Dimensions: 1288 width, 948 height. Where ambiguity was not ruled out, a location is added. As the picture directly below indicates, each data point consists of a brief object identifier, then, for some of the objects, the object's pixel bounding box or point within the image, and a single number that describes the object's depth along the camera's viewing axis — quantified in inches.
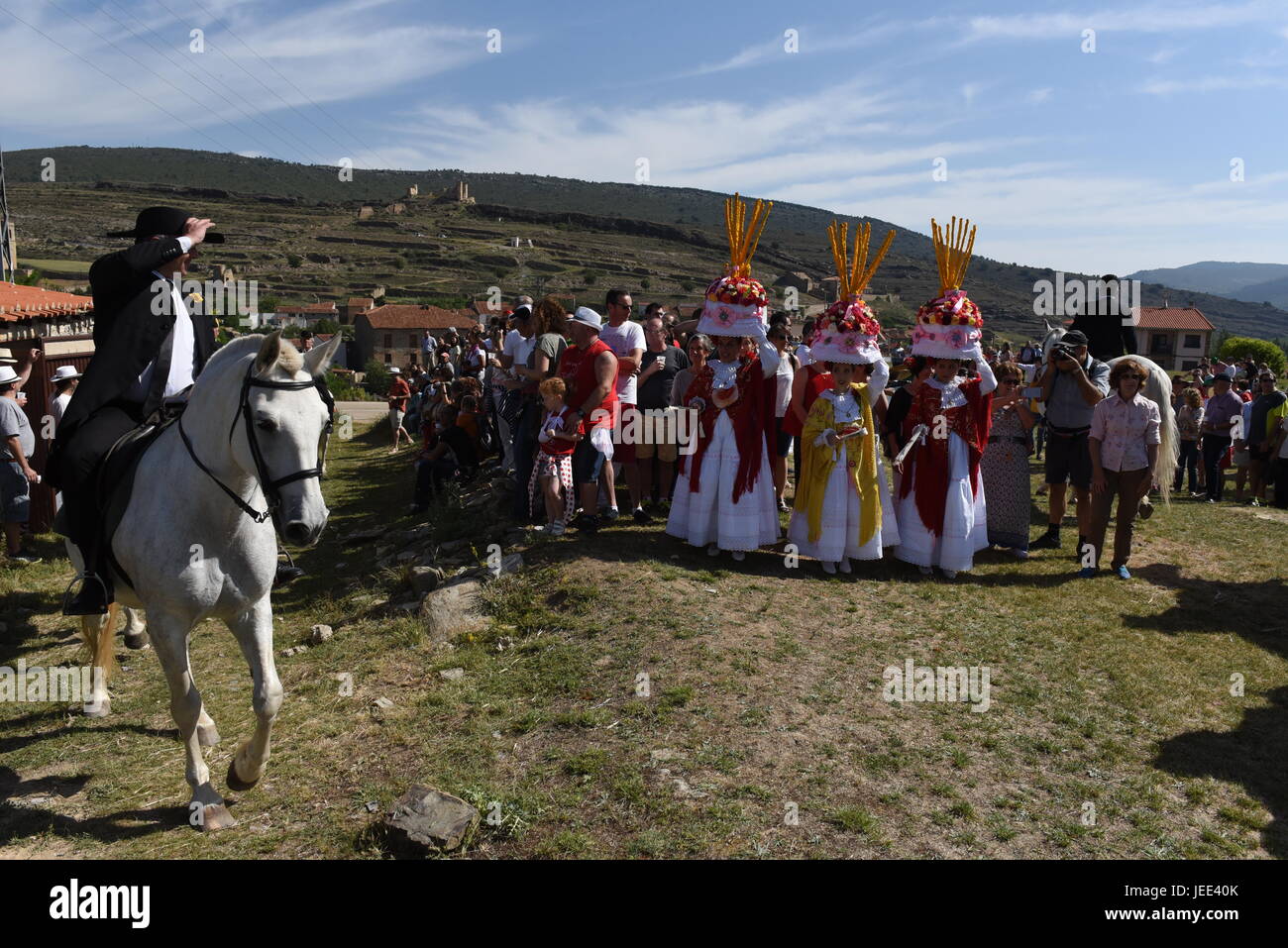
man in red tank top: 326.3
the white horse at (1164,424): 356.2
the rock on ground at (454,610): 277.7
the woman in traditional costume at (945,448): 325.4
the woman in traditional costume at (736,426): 316.8
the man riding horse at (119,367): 199.5
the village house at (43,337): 441.4
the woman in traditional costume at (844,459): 318.7
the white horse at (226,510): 154.3
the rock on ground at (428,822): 164.9
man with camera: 368.5
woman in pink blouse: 334.3
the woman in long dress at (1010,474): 369.1
